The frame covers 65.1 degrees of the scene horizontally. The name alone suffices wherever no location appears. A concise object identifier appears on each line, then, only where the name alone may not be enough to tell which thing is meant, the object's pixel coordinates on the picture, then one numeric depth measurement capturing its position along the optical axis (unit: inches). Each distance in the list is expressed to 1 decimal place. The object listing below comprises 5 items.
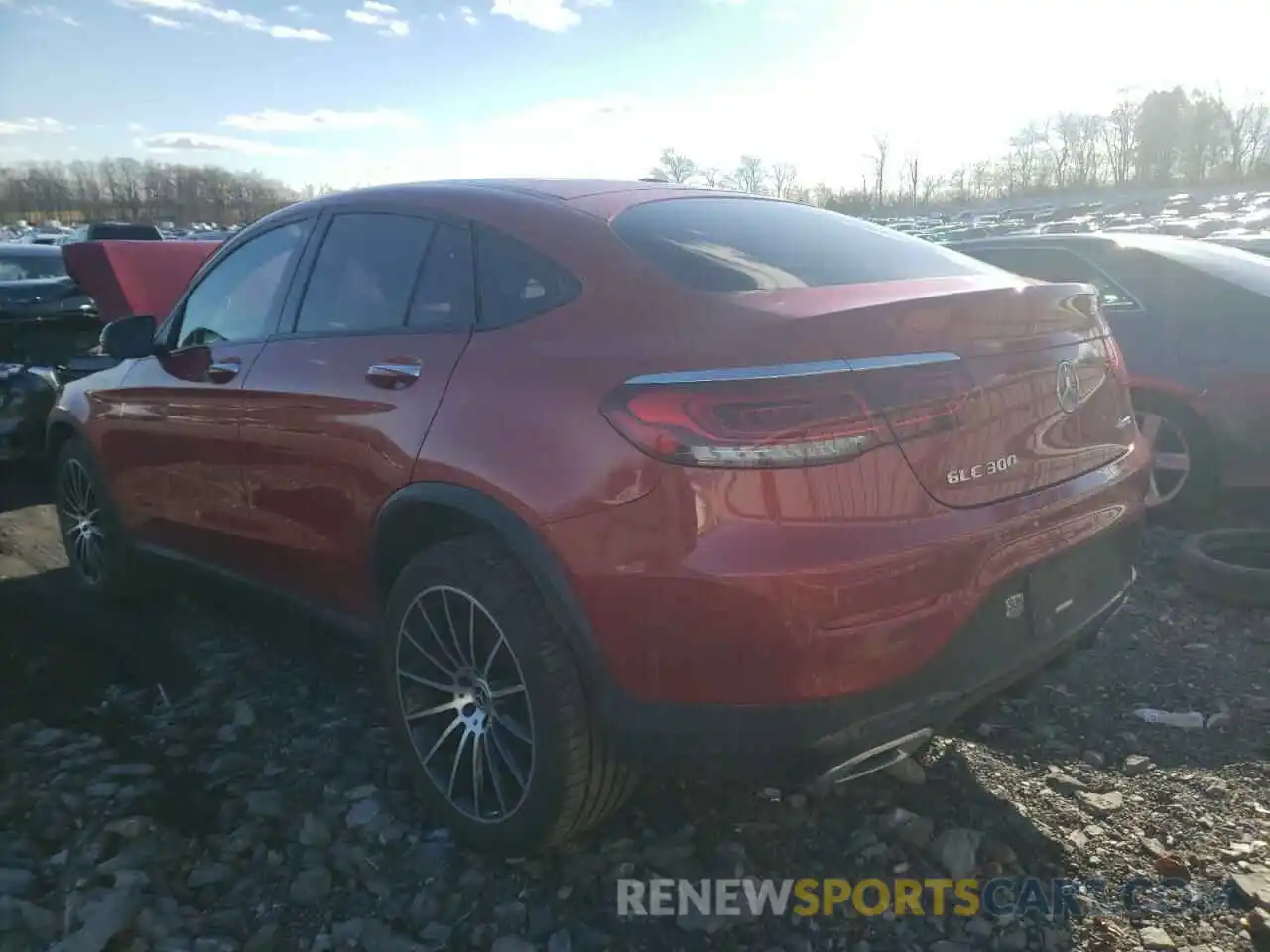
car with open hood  253.6
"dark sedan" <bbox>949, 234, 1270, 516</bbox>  183.3
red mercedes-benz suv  78.7
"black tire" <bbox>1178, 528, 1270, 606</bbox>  154.6
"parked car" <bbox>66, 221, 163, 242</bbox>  744.3
